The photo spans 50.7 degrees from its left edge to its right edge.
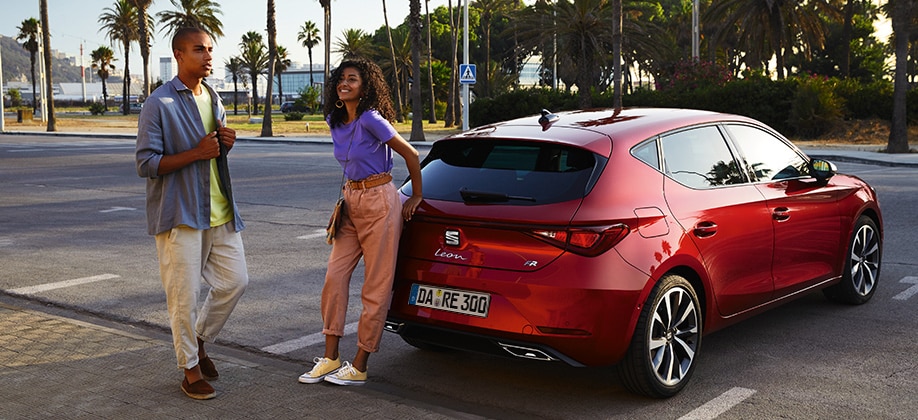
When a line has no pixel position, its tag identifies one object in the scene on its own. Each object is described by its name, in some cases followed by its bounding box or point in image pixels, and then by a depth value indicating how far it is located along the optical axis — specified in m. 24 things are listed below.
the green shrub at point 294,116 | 73.19
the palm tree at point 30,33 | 104.44
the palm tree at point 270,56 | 42.75
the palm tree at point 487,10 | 69.57
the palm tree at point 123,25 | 97.81
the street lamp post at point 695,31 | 48.28
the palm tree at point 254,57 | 113.62
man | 4.68
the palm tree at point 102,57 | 124.44
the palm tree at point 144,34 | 62.16
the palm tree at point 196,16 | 70.44
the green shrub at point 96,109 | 96.07
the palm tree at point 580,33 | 39.91
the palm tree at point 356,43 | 82.69
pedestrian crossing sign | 32.94
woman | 5.05
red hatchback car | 4.62
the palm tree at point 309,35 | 120.62
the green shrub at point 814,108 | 33.66
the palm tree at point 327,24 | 64.81
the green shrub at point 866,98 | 34.19
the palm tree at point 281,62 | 114.46
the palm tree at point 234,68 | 134.06
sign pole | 35.61
